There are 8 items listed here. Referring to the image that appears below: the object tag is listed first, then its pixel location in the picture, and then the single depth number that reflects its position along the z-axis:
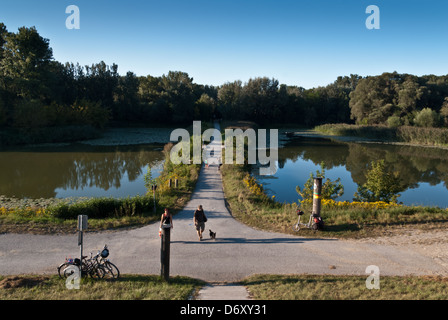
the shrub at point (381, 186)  16.28
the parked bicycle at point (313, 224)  11.60
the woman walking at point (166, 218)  9.49
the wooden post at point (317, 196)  11.71
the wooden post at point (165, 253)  7.56
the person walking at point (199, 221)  10.80
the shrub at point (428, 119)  56.75
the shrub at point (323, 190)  16.53
